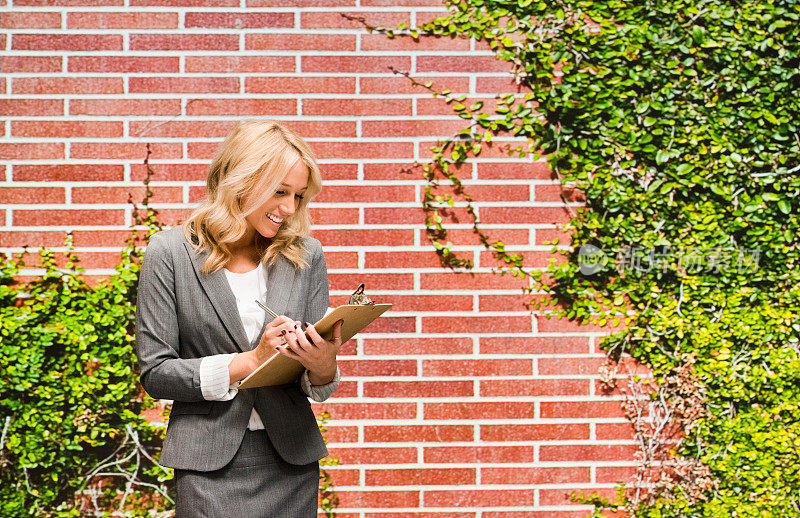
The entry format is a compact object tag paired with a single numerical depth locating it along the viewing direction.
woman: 4.62
